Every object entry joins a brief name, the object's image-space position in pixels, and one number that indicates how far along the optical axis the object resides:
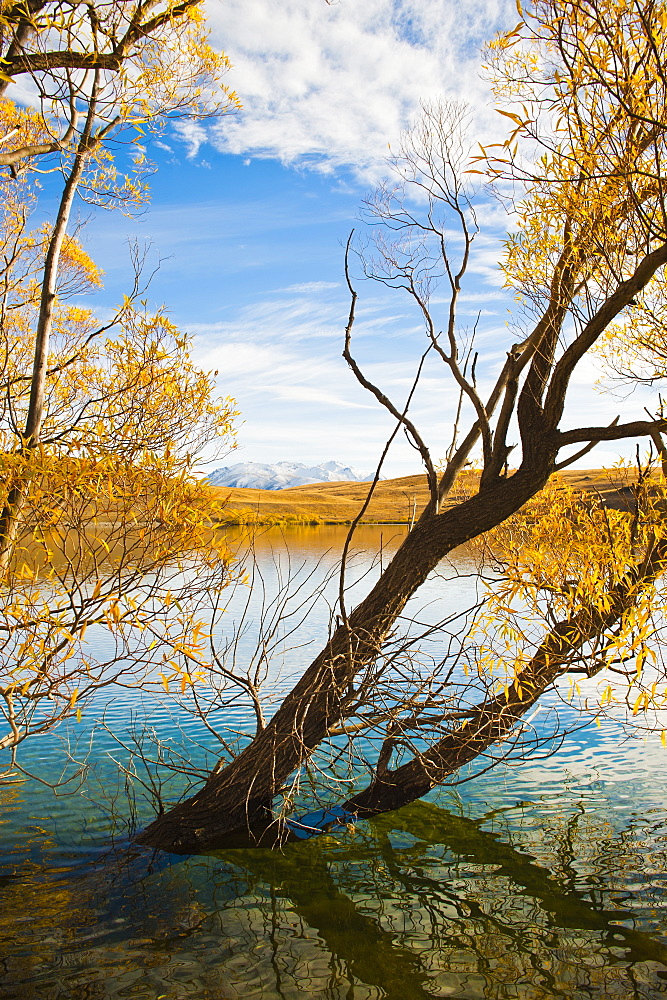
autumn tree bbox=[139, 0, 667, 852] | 4.18
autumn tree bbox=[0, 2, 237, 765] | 4.36
